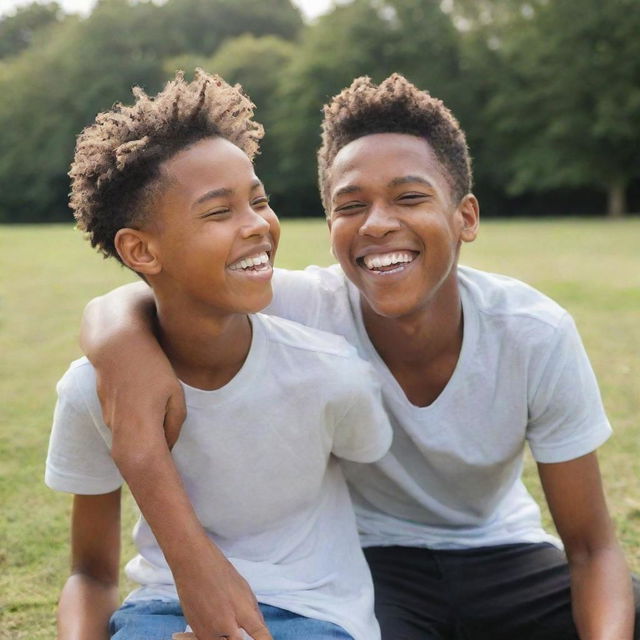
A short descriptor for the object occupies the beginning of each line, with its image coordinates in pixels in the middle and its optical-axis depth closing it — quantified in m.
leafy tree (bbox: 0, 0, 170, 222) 41.78
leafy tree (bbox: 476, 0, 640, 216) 32.28
